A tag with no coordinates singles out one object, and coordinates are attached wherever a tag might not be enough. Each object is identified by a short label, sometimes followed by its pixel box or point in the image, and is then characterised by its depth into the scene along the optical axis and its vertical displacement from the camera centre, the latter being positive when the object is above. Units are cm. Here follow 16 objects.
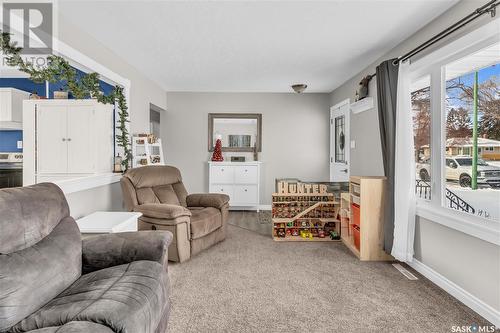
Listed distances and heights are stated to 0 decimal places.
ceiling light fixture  491 +128
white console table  568 -34
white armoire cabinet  295 +25
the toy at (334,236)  387 -94
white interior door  503 +41
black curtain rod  196 +105
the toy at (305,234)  392 -94
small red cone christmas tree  575 +20
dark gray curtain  303 +37
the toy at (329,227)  400 -86
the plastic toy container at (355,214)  337 -58
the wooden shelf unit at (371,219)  319 -60
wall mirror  591 +66
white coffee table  220 -49
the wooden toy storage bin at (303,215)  392 -69
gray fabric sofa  123 -59
